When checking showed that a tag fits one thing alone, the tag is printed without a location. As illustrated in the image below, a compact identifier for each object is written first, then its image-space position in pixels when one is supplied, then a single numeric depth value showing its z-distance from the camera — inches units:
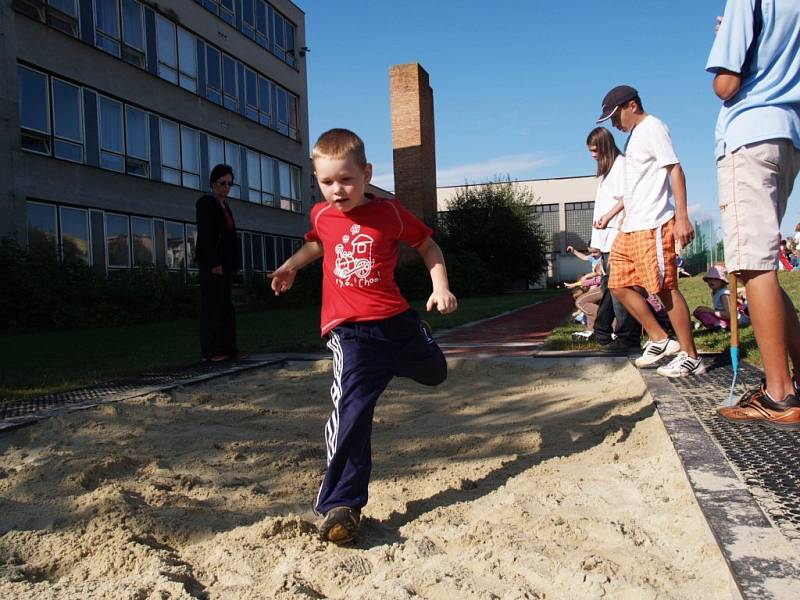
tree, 1430.9
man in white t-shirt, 171.8
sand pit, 71.6
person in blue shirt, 117.7
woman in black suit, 240.8
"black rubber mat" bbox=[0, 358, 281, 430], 146.3
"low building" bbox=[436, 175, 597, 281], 2273.6
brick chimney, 1252.5
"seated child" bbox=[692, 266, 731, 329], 291.2
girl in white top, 227.0
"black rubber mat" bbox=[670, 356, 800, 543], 75.8
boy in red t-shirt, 93.6
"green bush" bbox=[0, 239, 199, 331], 526.0
